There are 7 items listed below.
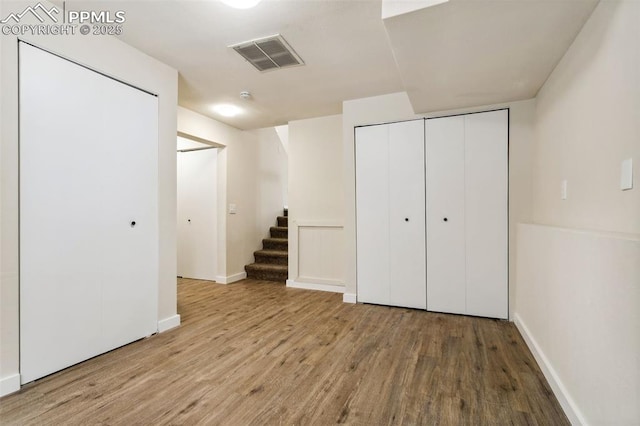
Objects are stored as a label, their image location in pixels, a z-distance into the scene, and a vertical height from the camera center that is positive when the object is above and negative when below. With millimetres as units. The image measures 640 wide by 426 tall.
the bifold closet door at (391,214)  3363 -29
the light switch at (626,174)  1234 +165
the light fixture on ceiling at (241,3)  1799 +1286
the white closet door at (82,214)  1906 -25
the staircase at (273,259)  4836 -846
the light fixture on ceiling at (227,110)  3858 +1376
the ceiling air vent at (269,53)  2390 +1378
